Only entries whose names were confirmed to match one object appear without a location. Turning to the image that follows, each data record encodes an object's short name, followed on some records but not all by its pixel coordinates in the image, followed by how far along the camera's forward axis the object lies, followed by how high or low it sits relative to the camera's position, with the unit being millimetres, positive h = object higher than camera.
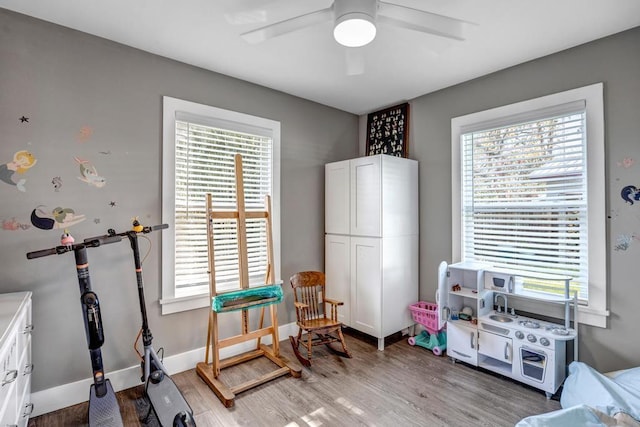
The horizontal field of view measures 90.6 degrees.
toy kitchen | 2465 -951
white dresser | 1373 -710
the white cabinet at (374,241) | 3301 -277
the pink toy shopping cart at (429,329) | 3248 -1182
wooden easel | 2635 -925
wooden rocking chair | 3056 -1052
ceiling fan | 1685 +1086
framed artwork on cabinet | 3836 +1074
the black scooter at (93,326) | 2020 -708
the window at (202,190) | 2803 +254
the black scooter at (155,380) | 1988 -1188
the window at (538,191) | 2504 +218
